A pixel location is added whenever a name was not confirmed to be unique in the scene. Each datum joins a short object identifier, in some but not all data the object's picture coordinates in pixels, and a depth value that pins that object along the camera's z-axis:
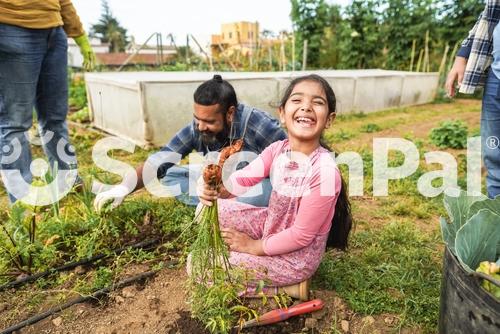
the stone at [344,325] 1.53
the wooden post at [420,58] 9.71
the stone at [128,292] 1.72
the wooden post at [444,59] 9.19
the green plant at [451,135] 4.31
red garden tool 1.48
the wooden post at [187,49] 9.80
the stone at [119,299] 1.69
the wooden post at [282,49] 8.73
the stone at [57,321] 1.57
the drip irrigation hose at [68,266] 1.78
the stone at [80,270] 1.89
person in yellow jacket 2.13
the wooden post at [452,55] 9.35
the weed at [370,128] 5.40
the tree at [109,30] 49.59
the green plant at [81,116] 5.65
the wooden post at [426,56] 9.53
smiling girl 1.50
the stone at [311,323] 1.53
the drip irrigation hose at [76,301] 1.53
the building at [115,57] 28.21
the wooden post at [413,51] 9.83
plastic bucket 0.98
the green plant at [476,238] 1.07
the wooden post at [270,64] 9.38
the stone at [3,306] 1.67
